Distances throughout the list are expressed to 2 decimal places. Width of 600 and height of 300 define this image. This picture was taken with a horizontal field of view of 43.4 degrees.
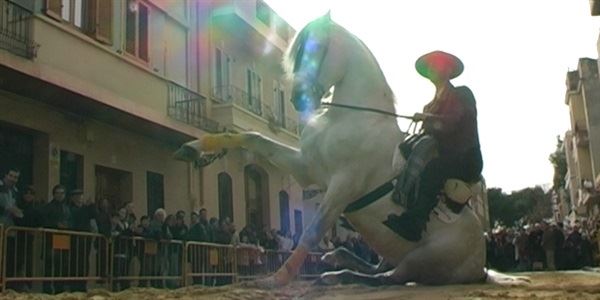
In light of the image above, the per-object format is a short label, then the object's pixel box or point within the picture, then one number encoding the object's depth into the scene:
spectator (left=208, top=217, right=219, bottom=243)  15.28
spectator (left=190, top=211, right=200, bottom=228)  14.95
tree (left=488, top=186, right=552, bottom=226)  81.35
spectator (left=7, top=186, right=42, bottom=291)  10.27
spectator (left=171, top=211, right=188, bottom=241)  14.04
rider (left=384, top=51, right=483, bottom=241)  6.10
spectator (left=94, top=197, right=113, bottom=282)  11.83
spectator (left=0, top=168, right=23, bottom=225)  10.65
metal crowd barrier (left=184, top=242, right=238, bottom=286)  14.03
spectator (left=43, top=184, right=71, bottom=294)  10.80
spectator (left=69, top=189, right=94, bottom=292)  11.30
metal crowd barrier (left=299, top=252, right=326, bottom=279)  16.27
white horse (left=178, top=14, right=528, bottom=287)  6.19
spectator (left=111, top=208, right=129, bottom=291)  12.15
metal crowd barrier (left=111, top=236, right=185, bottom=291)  12.34
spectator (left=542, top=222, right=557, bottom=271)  20.30
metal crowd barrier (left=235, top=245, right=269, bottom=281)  15.62
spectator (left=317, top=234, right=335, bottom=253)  18.55
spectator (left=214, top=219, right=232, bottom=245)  15.60
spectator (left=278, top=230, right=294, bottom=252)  18.48
